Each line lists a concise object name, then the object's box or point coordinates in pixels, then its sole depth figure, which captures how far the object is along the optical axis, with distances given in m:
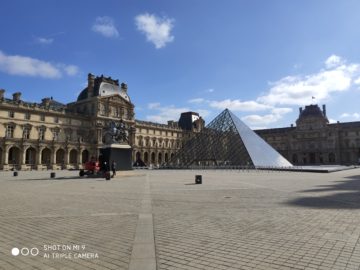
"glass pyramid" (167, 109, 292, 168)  38.16
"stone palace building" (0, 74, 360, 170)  50.53
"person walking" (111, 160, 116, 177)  23.52
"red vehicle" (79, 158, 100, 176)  26.14
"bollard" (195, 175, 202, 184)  17.73
